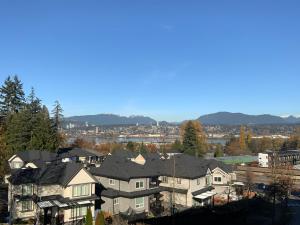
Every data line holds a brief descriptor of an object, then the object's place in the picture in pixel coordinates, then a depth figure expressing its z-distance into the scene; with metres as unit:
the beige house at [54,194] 24.03
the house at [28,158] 35.64
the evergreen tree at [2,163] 30.11
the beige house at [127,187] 26.92
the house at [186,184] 30.82
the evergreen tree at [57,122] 52.36
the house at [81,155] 43.28
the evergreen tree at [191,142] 64.49
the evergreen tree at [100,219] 18.60
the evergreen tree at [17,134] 41.96
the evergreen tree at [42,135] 42.75
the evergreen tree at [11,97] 50.48
